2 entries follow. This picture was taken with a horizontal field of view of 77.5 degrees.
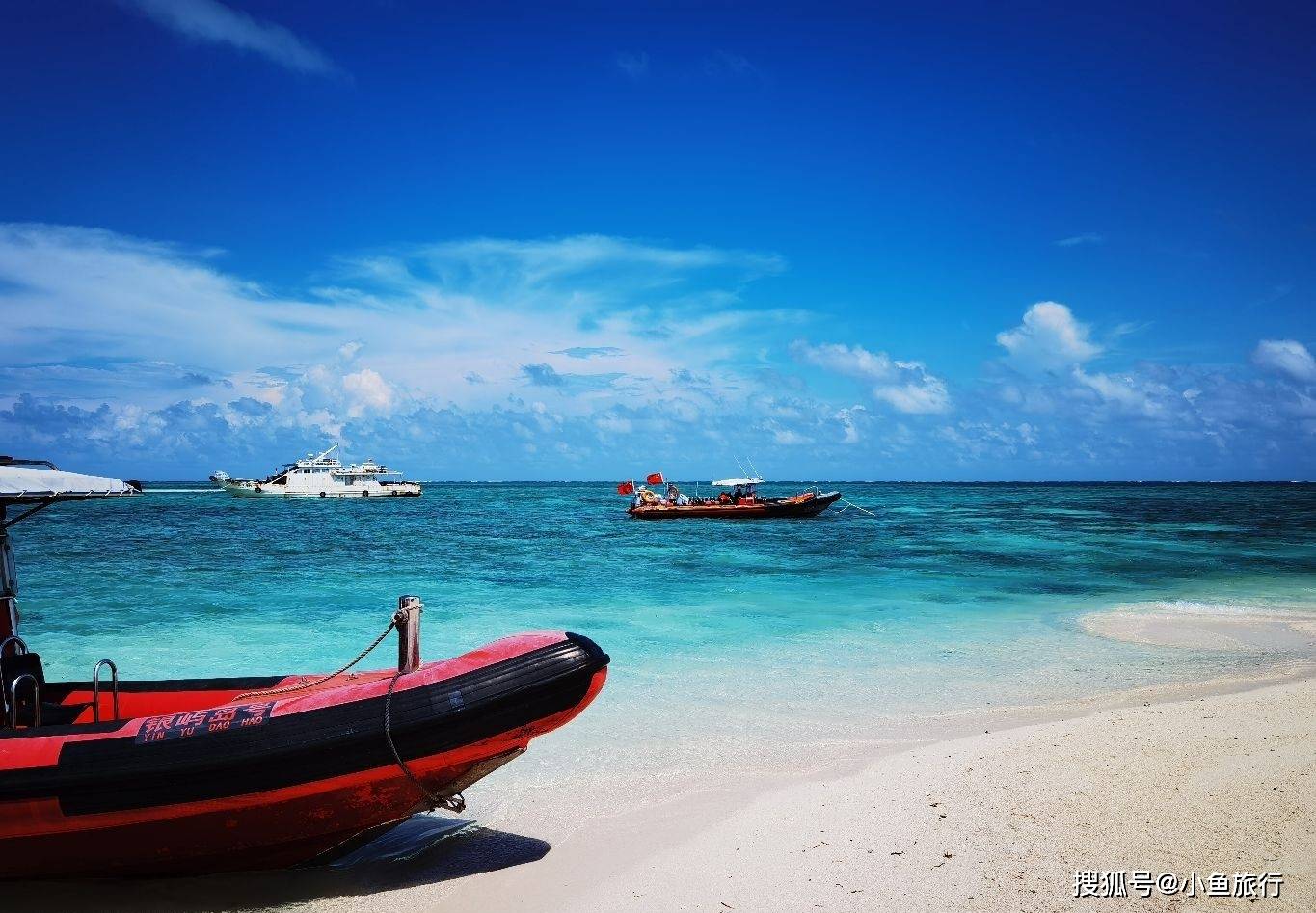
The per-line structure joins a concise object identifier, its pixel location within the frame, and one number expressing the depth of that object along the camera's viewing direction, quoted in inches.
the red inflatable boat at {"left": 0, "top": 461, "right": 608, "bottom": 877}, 179.0
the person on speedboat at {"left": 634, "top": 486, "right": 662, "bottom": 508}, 1910.7
